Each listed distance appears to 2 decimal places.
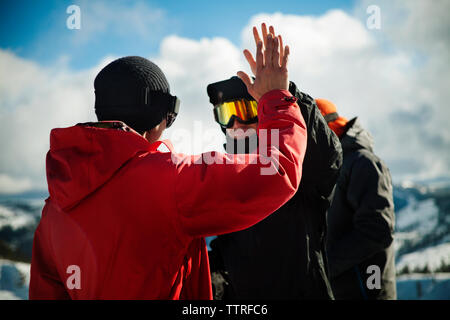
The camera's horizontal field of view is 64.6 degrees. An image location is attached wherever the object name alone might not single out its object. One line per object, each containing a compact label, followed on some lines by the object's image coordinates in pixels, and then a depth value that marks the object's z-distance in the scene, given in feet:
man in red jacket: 4.18
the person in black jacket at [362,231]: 11.07
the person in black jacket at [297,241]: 6.88
